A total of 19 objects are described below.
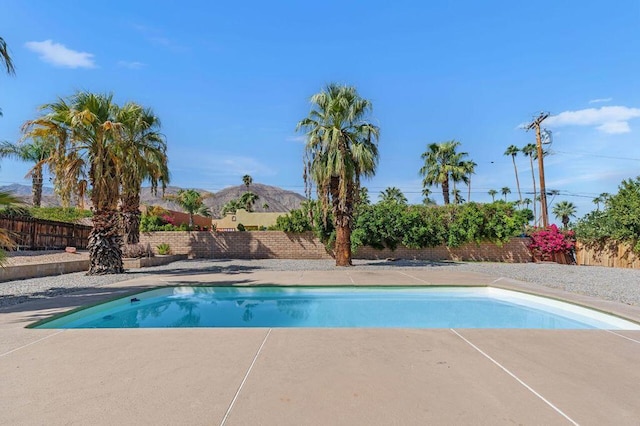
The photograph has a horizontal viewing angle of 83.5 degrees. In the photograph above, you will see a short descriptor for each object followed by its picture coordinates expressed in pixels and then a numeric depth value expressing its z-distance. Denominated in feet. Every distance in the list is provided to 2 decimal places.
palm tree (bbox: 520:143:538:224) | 118.21
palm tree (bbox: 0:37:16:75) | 24.71
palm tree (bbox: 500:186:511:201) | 236.63
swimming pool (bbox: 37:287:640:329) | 21.80
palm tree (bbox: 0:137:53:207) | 75.61
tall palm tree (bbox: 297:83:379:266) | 46.68
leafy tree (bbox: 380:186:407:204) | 168.51
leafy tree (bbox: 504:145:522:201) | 136.92
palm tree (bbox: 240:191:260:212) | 189.98
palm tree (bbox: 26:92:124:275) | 36.11
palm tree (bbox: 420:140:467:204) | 93.30
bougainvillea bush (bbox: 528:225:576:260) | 62.44
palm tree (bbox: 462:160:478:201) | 94.01
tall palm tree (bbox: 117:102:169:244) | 41.32
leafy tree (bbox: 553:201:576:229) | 180.45
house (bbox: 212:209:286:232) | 132.05
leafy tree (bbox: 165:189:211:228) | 114.52
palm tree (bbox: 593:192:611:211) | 59.16
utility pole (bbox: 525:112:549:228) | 75.05
